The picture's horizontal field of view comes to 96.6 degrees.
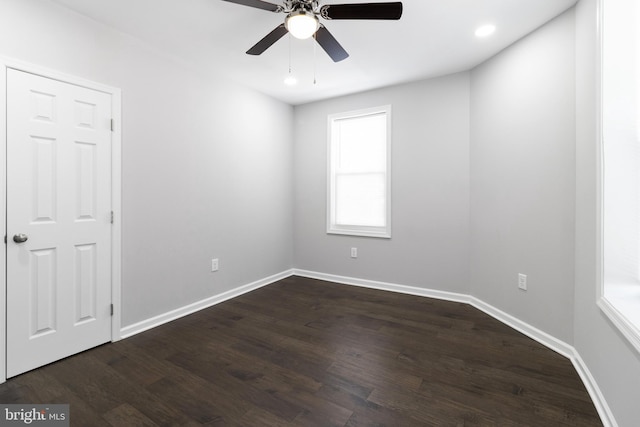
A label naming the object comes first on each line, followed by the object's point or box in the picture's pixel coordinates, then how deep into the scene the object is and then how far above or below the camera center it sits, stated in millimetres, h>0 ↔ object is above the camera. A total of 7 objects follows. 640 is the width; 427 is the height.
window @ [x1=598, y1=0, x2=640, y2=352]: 1594 +347
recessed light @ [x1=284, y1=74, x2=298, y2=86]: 3312 +1583
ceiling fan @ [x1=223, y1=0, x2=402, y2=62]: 1679 +1219
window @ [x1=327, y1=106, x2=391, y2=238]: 3848 +573
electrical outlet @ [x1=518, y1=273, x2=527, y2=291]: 2582 -614
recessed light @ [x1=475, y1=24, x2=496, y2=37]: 2404 +1588
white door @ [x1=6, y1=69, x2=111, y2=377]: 1938 -58
